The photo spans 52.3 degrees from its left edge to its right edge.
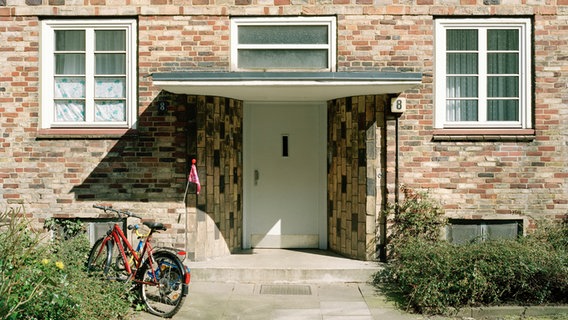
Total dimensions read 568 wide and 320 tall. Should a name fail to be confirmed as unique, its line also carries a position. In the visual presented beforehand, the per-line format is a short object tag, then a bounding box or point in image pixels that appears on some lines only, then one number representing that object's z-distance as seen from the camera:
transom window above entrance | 8.78
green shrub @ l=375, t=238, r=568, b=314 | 6.83
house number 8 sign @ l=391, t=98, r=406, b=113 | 8.56
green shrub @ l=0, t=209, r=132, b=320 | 5.00
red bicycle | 6.77
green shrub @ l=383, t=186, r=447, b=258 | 8.48
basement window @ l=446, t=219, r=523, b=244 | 8.78
